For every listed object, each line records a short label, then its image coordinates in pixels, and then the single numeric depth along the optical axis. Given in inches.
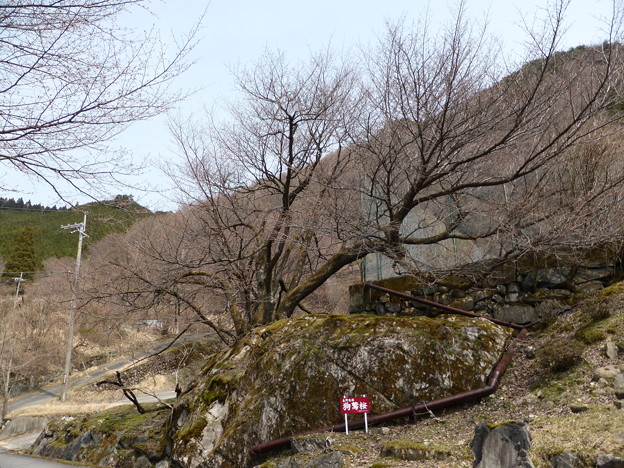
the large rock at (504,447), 138.5
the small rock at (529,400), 203.5
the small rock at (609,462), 122.4
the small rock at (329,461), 177.2
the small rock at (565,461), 130.9
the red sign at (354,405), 210.7
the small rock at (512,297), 294.7
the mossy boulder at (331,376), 228.5
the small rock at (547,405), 192.2
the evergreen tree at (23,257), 1921.9
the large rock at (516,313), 286.8
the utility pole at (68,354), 896.3
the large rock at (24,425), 790.7
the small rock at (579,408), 172.6
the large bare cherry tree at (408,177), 263.9
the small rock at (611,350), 210.0
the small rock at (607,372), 194.9
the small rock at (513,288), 296.0
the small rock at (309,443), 202.5
